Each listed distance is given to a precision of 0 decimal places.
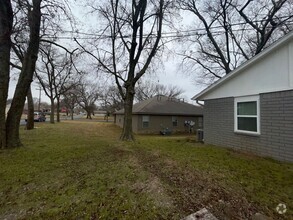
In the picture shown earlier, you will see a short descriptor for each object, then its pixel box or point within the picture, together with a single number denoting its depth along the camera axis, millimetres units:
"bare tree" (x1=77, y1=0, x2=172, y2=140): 10547
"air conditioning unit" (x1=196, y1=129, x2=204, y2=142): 11327
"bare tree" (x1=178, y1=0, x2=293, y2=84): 13027
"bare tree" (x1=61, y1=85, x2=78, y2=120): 38966
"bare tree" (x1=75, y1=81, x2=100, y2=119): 49844
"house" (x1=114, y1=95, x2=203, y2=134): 19828
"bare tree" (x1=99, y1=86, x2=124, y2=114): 45072
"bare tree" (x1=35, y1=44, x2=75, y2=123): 26097
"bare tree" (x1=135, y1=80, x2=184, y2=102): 44794
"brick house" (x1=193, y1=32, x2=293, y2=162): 6172
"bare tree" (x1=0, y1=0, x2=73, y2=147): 7301
